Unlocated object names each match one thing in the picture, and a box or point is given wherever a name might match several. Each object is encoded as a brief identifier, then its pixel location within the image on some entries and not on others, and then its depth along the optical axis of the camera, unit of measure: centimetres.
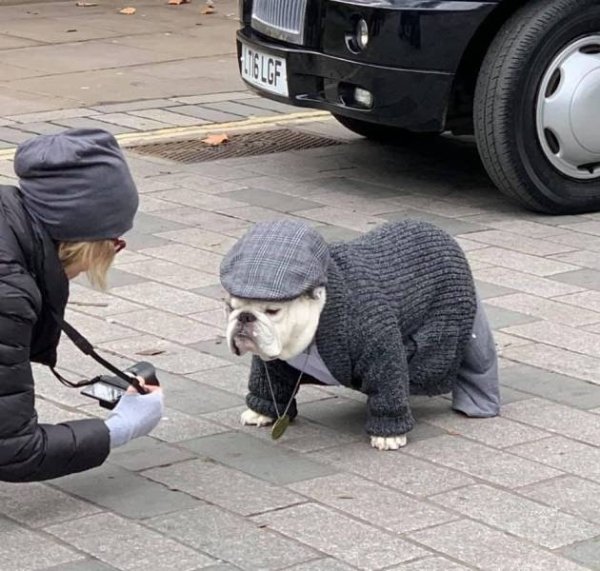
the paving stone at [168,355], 525
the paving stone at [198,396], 488
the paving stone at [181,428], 466
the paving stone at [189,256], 638
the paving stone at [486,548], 382
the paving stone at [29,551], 379
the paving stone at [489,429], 464
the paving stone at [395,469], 430
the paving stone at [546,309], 577
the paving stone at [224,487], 416
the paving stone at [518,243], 668
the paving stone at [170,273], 617
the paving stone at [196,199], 734
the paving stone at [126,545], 380
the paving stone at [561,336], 546
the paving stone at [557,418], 469
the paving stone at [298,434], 461
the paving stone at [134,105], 937
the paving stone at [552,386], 496
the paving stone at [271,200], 730
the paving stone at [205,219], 695
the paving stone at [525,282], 611
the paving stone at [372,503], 406
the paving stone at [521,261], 640
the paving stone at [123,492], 413
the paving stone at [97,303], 584
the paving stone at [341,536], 384
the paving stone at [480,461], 436
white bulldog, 421
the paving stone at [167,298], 588
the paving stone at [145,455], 445
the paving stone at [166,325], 556
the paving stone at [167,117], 910
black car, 698
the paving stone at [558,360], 521
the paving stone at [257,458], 438
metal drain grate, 834
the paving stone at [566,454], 442
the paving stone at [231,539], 383
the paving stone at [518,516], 399
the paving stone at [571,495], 414
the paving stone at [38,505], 406
